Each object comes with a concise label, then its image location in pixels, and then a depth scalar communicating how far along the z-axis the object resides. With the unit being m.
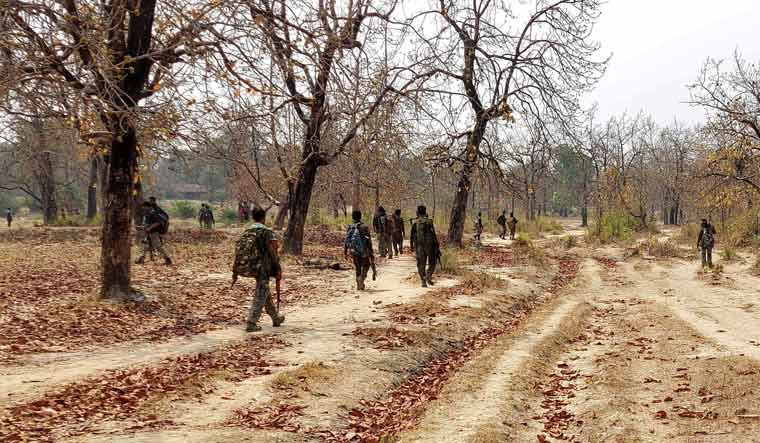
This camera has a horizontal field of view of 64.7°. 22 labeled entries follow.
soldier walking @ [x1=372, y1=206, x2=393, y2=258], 21.08
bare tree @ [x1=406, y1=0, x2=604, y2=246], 20.50
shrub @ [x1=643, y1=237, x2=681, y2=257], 26.69
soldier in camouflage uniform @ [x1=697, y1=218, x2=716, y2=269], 20.34
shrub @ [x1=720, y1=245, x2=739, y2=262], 23.62
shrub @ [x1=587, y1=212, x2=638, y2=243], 34.16
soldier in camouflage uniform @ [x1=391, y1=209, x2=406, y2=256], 22.37
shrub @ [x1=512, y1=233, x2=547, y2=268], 22.59
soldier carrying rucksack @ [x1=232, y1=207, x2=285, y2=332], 8.95
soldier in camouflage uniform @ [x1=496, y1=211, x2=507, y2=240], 36.88
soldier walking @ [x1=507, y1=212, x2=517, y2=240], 36.92
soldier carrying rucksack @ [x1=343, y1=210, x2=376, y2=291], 13.48
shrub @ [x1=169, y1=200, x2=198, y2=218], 56.62
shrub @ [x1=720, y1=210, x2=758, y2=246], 28.48
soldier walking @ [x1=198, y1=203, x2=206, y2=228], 34.81
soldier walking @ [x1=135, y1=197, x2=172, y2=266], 16.36
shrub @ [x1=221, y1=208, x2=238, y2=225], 51.38
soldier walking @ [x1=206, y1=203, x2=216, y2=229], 34.84
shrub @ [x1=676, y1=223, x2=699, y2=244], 34.07
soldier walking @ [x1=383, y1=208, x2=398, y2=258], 22.01
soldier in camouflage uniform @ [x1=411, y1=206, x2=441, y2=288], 14.32
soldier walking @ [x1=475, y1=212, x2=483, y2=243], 29.08
